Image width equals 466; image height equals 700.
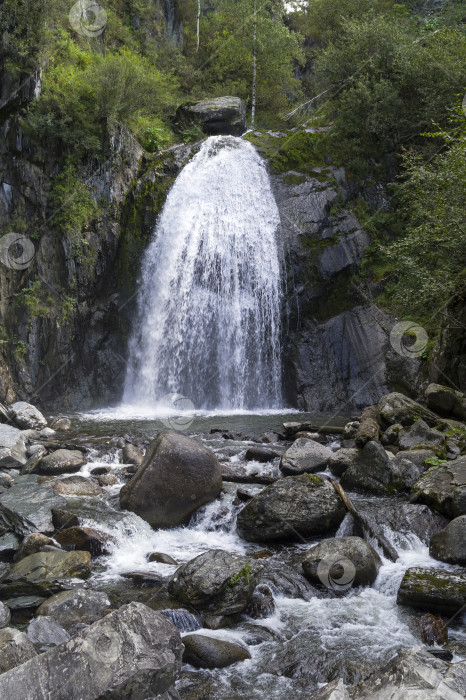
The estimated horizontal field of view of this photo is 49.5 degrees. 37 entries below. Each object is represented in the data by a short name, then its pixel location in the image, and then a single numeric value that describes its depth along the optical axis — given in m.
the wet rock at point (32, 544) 5.72
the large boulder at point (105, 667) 2.69
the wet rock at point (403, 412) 10.23
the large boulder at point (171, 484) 6.80
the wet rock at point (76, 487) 7.76
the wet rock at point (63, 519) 6.39
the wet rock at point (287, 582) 5.14
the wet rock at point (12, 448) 8.87
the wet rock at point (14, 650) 3.21
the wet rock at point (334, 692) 2.61
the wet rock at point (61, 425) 12.36
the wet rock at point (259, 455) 9.33
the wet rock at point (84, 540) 6.04
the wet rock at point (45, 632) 3.96
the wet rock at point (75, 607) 4.43
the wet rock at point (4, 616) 4.30
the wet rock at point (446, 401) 10.21
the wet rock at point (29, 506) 6.23
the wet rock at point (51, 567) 5.16
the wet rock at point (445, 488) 6.29
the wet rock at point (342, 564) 5.19
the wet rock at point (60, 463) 8.85
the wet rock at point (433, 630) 4.30
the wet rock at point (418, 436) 8.95
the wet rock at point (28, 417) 12.02
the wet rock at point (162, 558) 5.81
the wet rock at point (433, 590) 4.60
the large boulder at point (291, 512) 6.25
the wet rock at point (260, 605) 4.76
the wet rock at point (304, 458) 8.29
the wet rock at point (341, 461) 8.24
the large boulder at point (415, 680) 2.46
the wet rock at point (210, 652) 3.99
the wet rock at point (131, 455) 9.32
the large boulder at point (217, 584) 4.67
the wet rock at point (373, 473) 7.50
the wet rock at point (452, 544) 5.54
